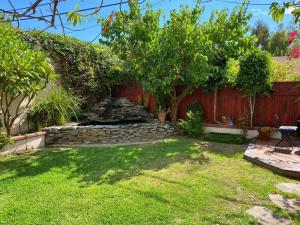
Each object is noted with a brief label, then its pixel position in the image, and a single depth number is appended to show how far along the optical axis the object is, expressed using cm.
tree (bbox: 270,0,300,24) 249
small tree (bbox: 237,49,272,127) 771
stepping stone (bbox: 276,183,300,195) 443
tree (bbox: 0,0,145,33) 191
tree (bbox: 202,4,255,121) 866
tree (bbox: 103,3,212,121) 816
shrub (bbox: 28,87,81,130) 842
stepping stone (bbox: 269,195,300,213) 374
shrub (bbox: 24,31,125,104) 960
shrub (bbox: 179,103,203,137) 869
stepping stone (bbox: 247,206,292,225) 335
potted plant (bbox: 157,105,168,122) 966
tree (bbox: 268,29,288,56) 2328
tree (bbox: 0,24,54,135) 585
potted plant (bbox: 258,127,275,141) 788
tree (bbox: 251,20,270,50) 2685
